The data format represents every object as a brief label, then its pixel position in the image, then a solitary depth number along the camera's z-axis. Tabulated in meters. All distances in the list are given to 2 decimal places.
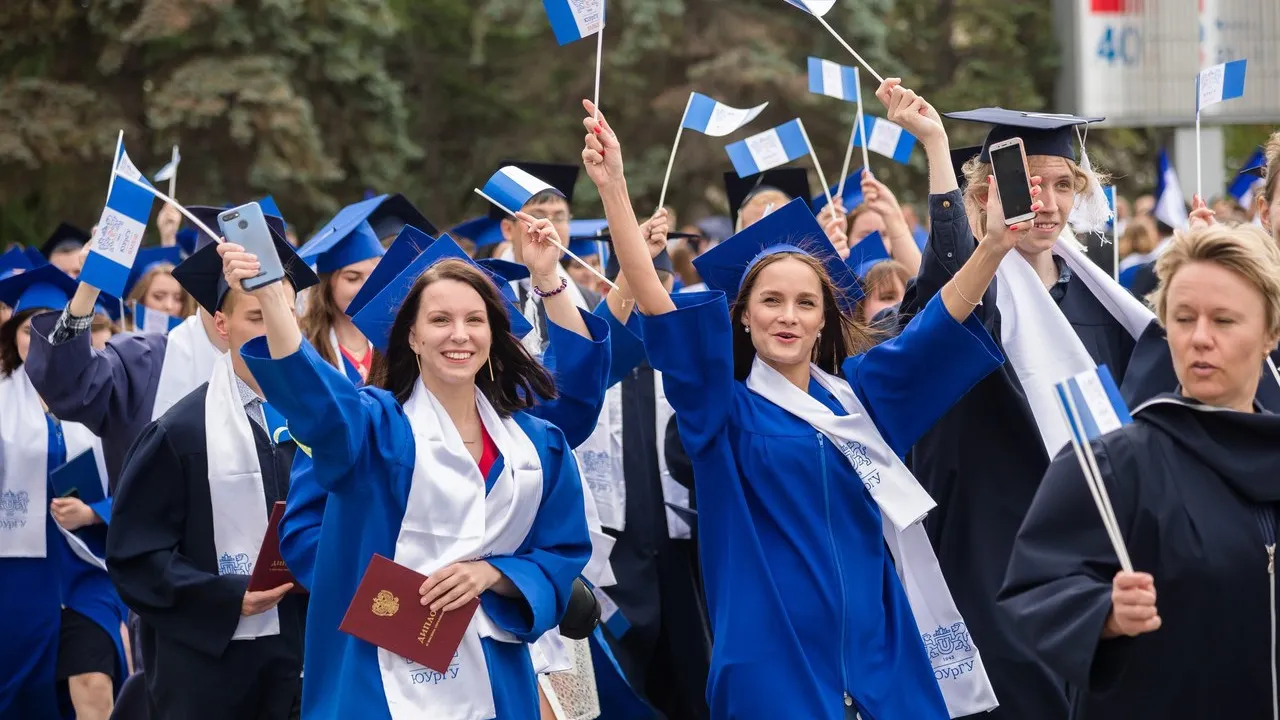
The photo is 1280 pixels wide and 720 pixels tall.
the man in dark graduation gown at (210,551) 6.45
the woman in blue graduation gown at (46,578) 8.73
